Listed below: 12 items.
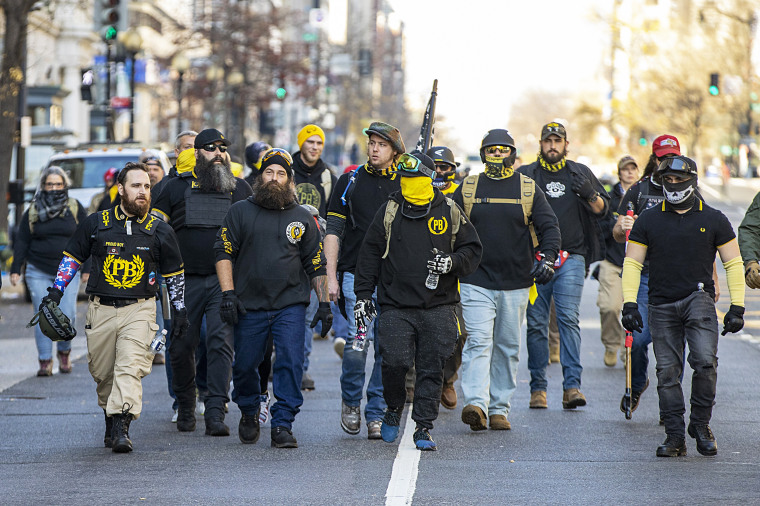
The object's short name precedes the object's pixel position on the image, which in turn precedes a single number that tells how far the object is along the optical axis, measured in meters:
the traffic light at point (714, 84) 77.81
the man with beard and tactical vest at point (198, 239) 18.97
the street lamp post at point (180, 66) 67.56
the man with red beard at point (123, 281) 17.73
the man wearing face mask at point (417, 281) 17.06
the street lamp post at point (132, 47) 55.09
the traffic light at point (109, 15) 42.62
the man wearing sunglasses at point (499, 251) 18.97
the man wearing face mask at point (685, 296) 16.92
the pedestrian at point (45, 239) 25.53
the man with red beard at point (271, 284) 17.62
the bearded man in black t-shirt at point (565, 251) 20.87
